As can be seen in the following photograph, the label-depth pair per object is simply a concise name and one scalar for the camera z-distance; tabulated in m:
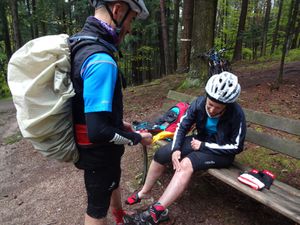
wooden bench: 2.53
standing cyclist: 1.89
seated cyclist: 3.09
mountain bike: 7.37
